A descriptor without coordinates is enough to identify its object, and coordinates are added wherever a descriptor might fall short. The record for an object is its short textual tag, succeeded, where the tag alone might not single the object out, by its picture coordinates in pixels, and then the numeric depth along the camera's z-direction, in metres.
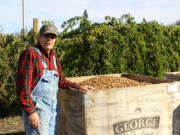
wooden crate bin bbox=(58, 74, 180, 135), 2.27
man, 2.00
